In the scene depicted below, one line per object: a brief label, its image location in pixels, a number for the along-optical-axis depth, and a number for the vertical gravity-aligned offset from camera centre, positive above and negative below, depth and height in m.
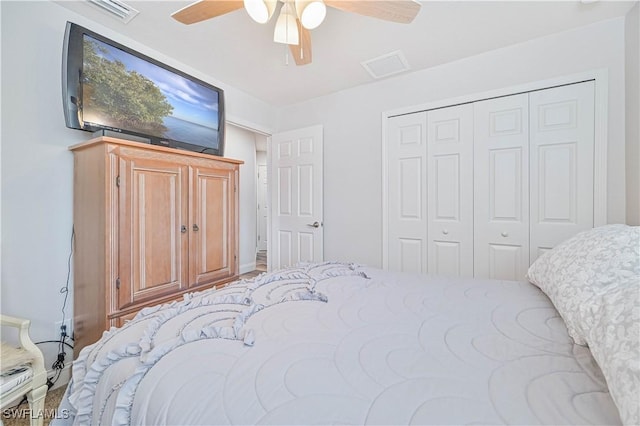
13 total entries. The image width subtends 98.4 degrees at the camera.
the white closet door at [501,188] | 2.25 +0.19
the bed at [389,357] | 0.55 -0.38
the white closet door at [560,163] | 2.04 +0.36
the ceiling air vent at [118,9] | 1.80 +1.38
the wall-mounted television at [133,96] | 1.71 +0.86
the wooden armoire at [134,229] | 1.67 -0.11
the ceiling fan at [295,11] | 1.38 +1.05
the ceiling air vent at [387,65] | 2.43 +1.35
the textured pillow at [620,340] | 0.48 -0.28
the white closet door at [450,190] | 2.46 +0.19
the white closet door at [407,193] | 2.68 +0.17
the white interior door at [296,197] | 3.24 +0.18
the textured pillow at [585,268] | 0.80 -0.19
